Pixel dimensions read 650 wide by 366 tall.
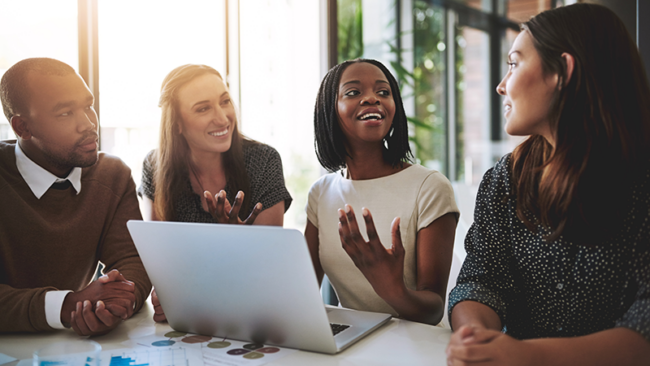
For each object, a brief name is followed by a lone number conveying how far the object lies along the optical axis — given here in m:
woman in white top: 1.42
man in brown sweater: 1.33
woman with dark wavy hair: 0.93
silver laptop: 0.86
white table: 0.91
